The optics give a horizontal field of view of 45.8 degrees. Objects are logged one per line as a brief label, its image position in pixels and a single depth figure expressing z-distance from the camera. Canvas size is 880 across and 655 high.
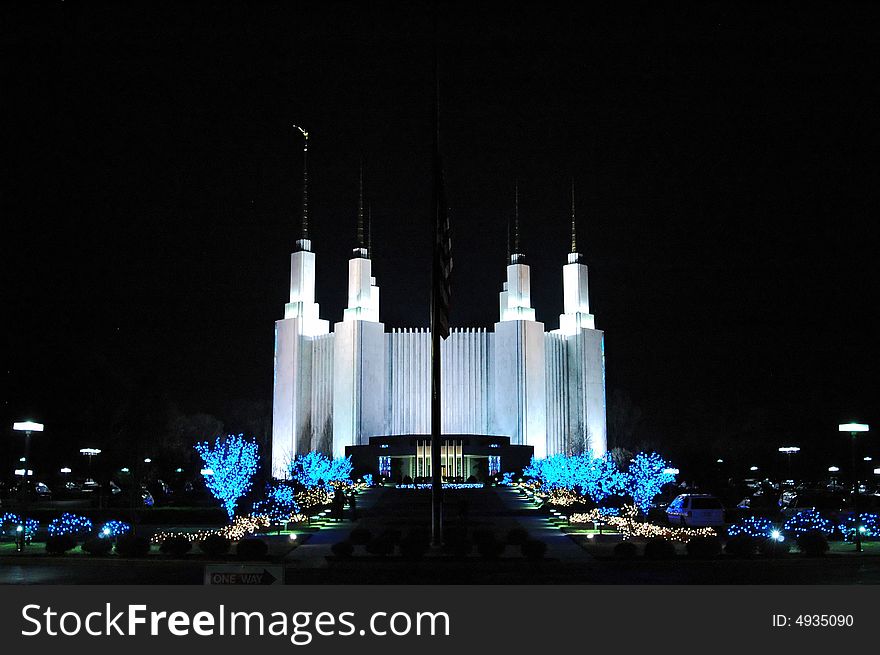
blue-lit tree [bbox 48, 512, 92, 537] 23.50
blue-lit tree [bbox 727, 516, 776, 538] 22.62
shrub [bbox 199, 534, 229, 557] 20.75
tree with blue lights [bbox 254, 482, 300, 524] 31.66
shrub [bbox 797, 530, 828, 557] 20.14
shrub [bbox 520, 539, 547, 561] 20.07
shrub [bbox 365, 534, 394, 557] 20.34
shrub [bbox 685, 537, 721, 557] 20.12
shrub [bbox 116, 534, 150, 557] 20.48
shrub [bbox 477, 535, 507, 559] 19.95
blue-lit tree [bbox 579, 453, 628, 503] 37.66
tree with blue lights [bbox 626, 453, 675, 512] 32.91
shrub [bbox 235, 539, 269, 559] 20.52
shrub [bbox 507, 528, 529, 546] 21.86
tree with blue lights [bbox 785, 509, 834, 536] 24.12
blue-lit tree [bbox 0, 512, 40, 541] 22.75
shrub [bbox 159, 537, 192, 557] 20.69
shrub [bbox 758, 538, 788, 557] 20.47
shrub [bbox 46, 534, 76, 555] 20.69
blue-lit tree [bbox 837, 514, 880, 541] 24.00
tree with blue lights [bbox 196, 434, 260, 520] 29.94
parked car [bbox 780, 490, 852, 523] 34.88
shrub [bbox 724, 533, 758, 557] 20.27
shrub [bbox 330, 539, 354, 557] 20.34
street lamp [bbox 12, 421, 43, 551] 26.22
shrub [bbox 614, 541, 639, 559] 20.09
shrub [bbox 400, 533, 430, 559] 20.08
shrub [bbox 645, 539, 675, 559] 19.95
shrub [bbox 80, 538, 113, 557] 20.56
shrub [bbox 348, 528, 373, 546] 22.08
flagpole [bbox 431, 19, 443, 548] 21.88
